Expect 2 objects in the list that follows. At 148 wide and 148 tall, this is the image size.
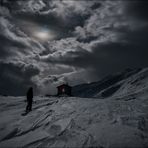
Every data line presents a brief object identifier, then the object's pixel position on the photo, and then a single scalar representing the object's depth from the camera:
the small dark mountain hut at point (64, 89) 58.22
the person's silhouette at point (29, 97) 15.31
